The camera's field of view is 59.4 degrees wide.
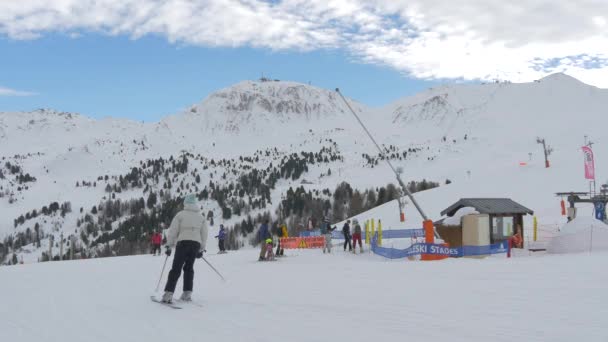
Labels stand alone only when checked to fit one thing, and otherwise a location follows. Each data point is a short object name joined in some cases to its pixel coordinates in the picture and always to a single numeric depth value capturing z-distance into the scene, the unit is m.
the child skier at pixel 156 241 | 29.69
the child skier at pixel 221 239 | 27.30
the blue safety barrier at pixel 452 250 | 20.59
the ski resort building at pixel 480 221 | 24.33
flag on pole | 36.53
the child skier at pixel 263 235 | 20.58
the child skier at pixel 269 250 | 20.92
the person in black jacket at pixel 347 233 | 27.95
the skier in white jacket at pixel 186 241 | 8.80
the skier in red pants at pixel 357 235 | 27.14
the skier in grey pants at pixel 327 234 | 27.59
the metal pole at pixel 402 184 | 27.38
